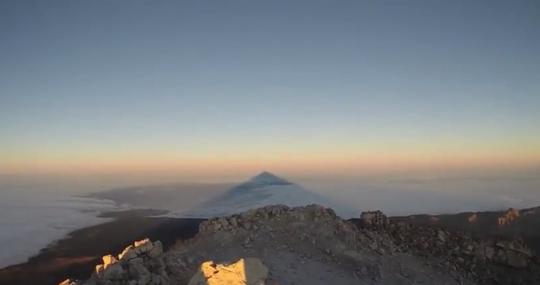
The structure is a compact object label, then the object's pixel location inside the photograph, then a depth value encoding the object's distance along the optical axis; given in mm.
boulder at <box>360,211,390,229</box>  22766
